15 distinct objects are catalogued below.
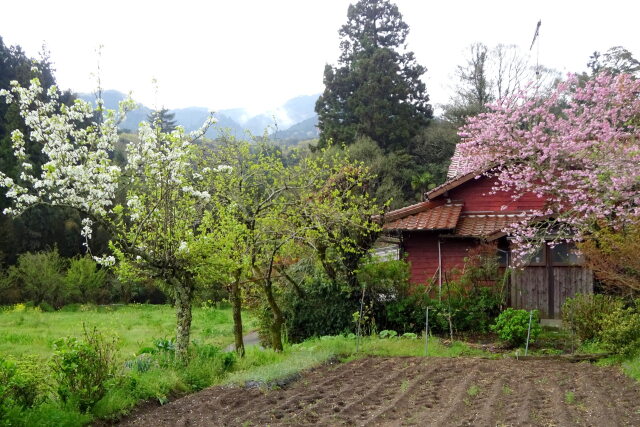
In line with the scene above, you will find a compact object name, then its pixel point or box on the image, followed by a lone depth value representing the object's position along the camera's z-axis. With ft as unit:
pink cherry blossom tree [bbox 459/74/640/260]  29.40
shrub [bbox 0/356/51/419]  17.47
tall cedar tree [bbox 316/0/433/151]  108.88
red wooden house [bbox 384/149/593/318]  46.57
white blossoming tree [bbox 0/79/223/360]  21.54
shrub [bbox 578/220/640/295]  32.86
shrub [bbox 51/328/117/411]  19.81
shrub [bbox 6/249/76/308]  75.46
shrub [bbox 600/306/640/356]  30.66
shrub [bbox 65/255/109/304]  79.56
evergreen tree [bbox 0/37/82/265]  88.12
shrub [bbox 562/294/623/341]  34.37
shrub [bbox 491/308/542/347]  36.27
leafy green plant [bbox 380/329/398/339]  40.09
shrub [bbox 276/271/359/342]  43.50
